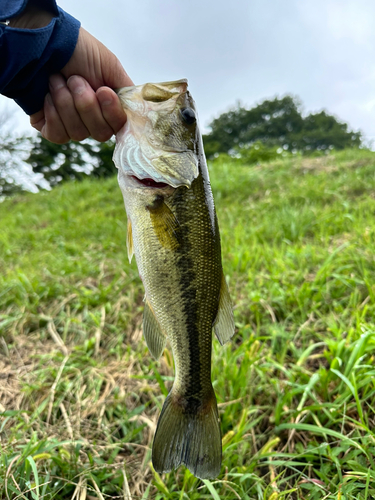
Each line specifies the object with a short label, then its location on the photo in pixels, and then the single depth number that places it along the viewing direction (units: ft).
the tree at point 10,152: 36.50
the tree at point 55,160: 55.83
